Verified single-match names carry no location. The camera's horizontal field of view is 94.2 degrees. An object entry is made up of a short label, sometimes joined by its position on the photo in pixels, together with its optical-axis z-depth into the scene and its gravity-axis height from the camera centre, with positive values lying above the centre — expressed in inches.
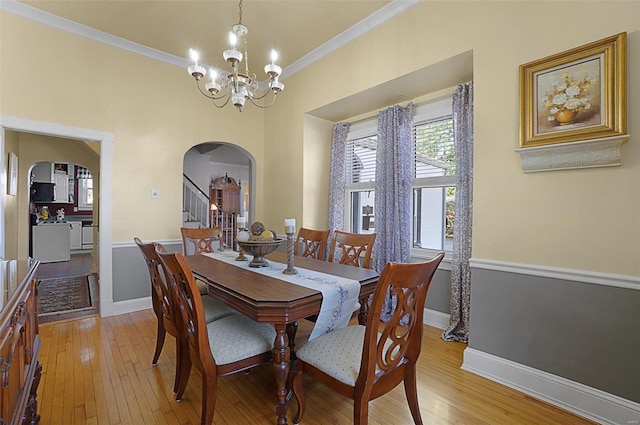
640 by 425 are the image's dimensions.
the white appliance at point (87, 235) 323.6 -25.6
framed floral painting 65.1 +28.4
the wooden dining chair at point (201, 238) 126.3 -11.1
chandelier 80.7 +40.2
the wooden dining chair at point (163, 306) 71.4 -26.7
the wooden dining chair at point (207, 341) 56.5 -28.0
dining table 58.1 -18.0
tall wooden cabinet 370.9 +24.5
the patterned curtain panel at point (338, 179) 154.4 +17.5
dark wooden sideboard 35.5 -19.9
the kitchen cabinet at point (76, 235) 315.0 -25.1
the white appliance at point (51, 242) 263.6 -27.2
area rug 140.3 -45.3
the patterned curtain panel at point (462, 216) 106.2 -1.1
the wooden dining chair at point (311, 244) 114.6 -12.5
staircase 268.0 +8.2
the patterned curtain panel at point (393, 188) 124.8 +10.5
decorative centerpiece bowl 85.7 -10.6
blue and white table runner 65.7 -18.7
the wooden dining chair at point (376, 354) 49.7 -28.1
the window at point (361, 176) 150.7 +19.2
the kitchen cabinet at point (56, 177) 298.7 +36.0
